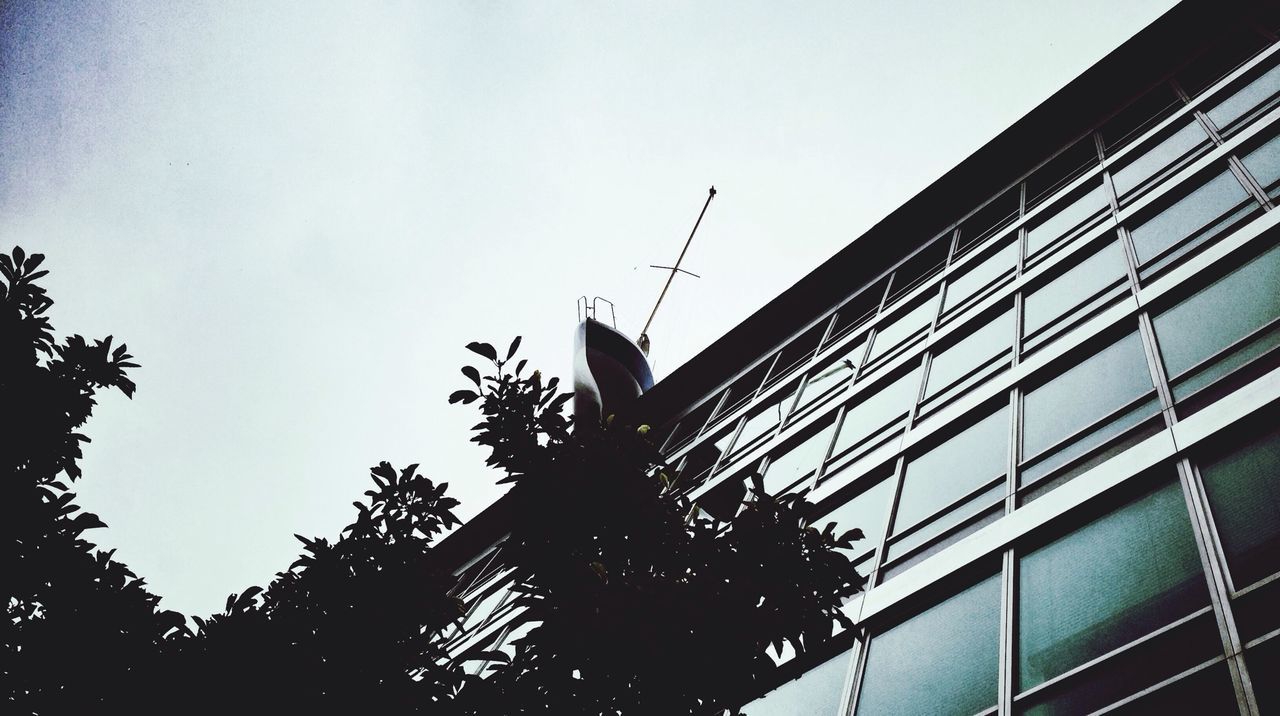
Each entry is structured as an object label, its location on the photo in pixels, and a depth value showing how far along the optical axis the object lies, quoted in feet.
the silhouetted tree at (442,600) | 15.66
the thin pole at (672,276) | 115.44
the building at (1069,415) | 21.09
